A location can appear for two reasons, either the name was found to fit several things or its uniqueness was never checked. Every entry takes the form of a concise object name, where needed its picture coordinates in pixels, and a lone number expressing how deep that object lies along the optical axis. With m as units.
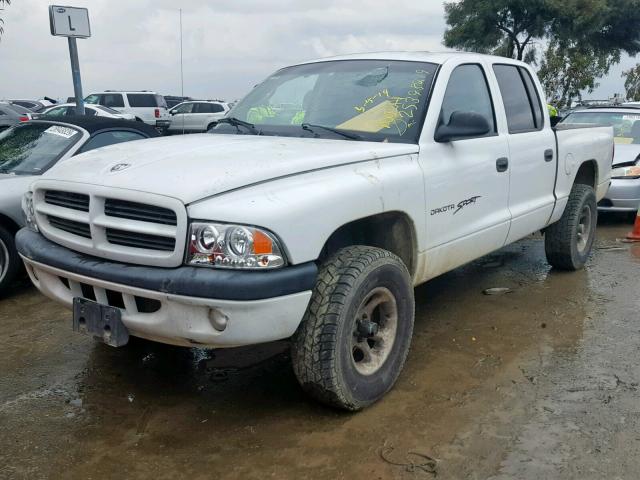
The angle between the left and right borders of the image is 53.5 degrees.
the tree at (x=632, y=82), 41.69
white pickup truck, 2.71
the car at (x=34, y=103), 31.73
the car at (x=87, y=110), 19.67
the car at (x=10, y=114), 18.05
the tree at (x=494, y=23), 24.11
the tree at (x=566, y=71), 26.55
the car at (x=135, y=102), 25.39
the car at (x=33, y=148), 5.07
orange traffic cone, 7.39
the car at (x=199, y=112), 23.91
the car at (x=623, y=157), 7.92
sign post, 7.66
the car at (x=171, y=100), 35.64
